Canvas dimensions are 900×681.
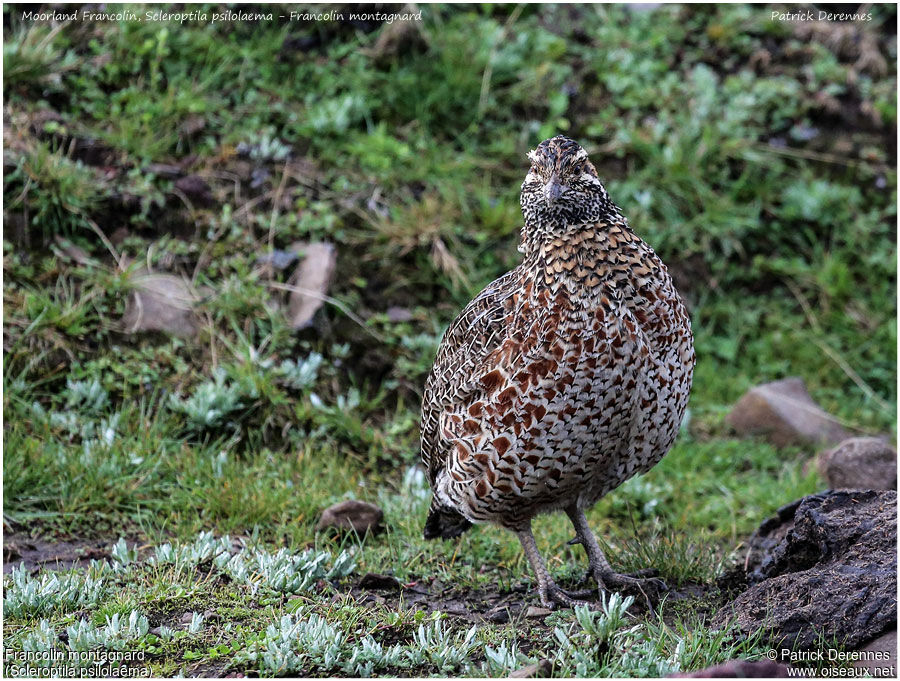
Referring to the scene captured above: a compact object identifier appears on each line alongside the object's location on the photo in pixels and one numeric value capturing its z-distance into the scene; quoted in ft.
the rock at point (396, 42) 48.78
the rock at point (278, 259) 41.86
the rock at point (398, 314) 42.47
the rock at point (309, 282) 40.65
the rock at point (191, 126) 45.21
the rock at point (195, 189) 43.06
